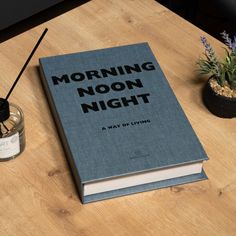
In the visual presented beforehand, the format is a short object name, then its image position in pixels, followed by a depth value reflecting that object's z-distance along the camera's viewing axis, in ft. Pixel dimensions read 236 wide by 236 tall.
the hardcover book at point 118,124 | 4.01
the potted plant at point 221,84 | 4.36
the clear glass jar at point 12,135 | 4.03
